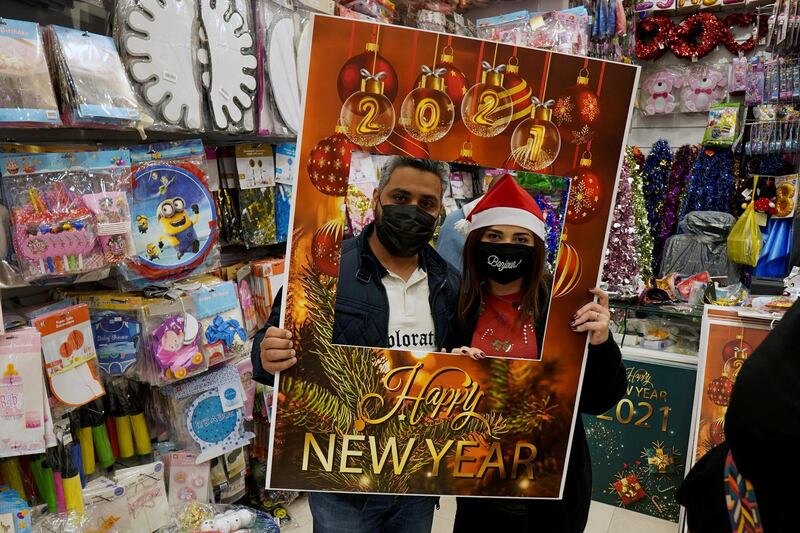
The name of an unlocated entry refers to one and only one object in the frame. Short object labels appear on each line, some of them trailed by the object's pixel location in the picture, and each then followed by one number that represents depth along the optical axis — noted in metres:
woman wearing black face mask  0.95
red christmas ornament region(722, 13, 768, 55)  4.14
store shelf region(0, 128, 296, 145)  1.63
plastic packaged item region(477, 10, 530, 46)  2.89
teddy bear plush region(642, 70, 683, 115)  4.43
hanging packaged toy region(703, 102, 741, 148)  4.02
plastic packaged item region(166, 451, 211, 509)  1.93
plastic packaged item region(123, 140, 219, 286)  1.69
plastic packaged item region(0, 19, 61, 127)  1.32
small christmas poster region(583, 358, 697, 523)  2.50
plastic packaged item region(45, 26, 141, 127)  1.43
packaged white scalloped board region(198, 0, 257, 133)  1.79
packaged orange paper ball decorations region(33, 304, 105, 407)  1.50
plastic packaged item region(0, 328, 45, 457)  1.37
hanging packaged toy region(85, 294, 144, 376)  1.70
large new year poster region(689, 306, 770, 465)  1.84
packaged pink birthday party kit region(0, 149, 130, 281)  1.41
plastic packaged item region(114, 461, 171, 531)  1.78
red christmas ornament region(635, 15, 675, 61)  4.43
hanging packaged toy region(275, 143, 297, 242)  2.21
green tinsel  3.47
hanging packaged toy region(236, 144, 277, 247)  2.11
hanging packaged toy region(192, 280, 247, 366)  1.91
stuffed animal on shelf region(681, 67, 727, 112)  4.29
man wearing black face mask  0.91
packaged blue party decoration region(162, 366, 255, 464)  1.96
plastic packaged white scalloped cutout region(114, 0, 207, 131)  1.59
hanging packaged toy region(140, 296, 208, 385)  1.76
